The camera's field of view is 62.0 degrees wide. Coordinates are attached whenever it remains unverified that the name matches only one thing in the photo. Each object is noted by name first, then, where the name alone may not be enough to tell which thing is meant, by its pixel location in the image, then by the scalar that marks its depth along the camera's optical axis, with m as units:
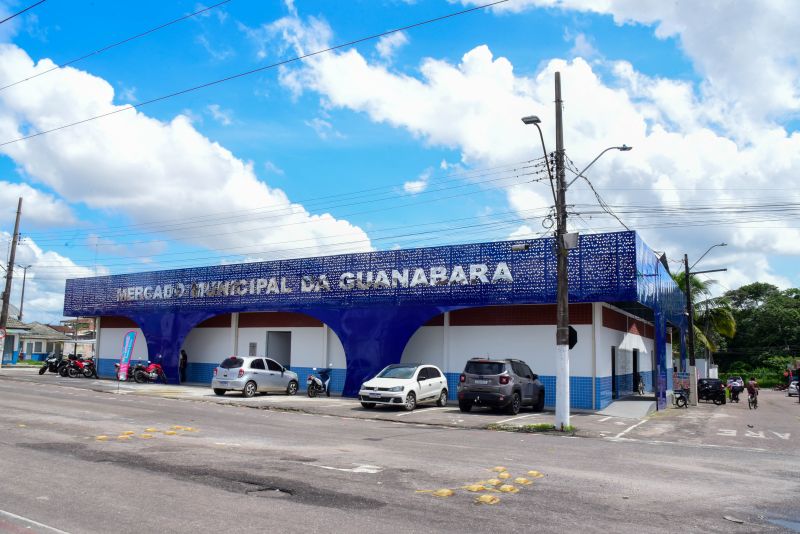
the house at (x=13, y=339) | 65.62
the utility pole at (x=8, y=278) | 43.71
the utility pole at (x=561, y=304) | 17.88
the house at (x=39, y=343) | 71.46
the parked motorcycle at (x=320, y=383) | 27.78
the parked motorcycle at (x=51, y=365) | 38.33
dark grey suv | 21.14
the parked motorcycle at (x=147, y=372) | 34.09
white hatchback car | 22.06
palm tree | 49.18
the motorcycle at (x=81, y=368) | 37.56
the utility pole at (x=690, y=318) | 33.62
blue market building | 24.30
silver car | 26.05
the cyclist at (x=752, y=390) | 32.84
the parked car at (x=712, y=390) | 36.81
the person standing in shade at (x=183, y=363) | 35.72
